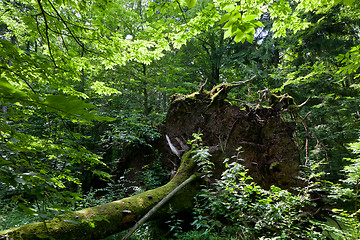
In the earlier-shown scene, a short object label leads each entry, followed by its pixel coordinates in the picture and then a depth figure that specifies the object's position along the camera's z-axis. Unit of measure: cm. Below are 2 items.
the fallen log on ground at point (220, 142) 321
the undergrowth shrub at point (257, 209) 251
